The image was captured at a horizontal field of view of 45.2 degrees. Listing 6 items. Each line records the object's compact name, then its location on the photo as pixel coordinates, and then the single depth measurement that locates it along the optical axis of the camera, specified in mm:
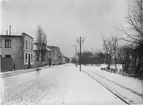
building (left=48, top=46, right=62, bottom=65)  94838
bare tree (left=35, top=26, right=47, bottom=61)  42156
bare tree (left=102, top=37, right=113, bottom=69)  31891
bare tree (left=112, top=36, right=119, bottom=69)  30550
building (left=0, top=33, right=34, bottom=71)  32397
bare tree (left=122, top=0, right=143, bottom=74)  8809
